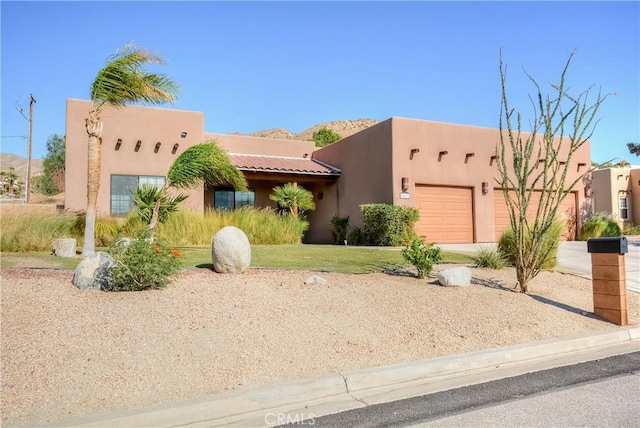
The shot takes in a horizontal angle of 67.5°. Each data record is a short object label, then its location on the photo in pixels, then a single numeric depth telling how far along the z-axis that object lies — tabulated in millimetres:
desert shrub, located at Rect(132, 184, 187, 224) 10844
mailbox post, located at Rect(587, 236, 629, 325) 6930
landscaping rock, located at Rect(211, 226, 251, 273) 7727
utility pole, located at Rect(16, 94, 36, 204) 29041
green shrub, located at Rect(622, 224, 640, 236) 27250
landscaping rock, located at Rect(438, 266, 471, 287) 7867
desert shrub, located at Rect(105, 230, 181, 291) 6320
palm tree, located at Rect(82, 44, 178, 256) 10023
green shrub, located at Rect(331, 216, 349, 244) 19531
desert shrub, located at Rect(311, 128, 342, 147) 39462
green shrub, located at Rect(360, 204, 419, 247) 15930
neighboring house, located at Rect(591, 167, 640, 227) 29047
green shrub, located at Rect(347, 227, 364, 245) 17797
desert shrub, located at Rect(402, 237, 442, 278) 8384
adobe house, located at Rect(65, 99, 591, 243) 17375
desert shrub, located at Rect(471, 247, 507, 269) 9789
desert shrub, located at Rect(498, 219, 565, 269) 9414
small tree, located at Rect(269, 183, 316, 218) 17984
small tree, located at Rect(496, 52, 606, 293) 8047
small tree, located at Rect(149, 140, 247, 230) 11047
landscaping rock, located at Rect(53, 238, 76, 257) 9807
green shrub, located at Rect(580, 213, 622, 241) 19667
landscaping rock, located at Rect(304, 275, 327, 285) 7484
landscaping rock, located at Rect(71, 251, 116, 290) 6465
